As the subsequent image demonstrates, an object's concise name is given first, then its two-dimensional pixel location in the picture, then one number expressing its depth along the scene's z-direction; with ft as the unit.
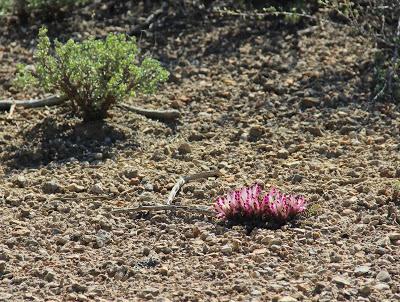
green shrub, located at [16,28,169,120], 38.36
